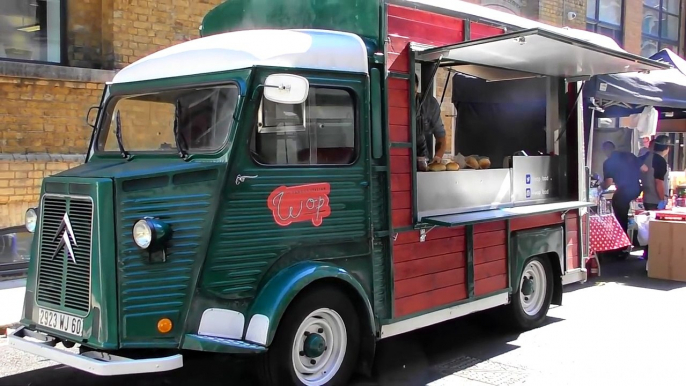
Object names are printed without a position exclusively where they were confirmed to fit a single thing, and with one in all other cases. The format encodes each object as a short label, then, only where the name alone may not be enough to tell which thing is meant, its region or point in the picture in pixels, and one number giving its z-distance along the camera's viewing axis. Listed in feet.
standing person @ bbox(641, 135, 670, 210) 34.55
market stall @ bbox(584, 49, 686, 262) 29.81
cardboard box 29.12
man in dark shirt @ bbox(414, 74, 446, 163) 18.57
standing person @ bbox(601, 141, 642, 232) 33.88
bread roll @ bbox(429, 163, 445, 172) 18.13
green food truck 12.76
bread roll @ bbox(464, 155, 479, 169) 20.48
